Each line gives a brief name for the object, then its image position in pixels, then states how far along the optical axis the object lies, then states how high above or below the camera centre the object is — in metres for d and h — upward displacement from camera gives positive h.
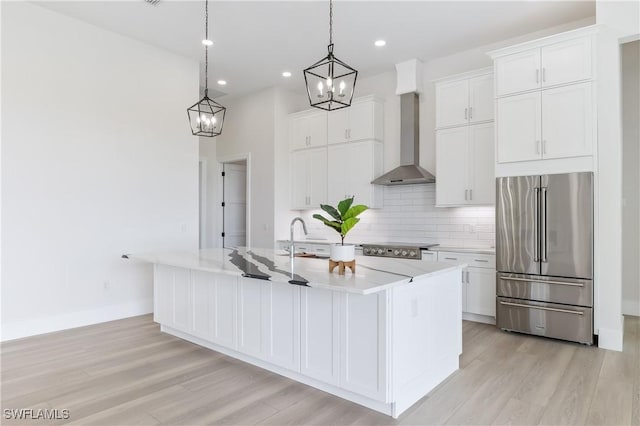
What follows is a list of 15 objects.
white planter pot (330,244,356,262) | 2.80 -0.27
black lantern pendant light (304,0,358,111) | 2.84 +0.95
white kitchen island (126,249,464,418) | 2.41 -0.75
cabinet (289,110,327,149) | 6.36 +1.43
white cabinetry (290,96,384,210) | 5.81 +0.88
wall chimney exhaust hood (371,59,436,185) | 5.48 +1.30
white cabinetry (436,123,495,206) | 4.69 +0.61
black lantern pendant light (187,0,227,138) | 3.84 +0.94
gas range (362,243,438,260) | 4.93 -0.44
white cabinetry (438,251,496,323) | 4.45 -0.81
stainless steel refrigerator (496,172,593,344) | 3.76 -0.40
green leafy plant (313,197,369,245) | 2.77 -0.01
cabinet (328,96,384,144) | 5.79 +1.40
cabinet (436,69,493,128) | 4.68 +1.42
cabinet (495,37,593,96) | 3.83 +1.51
